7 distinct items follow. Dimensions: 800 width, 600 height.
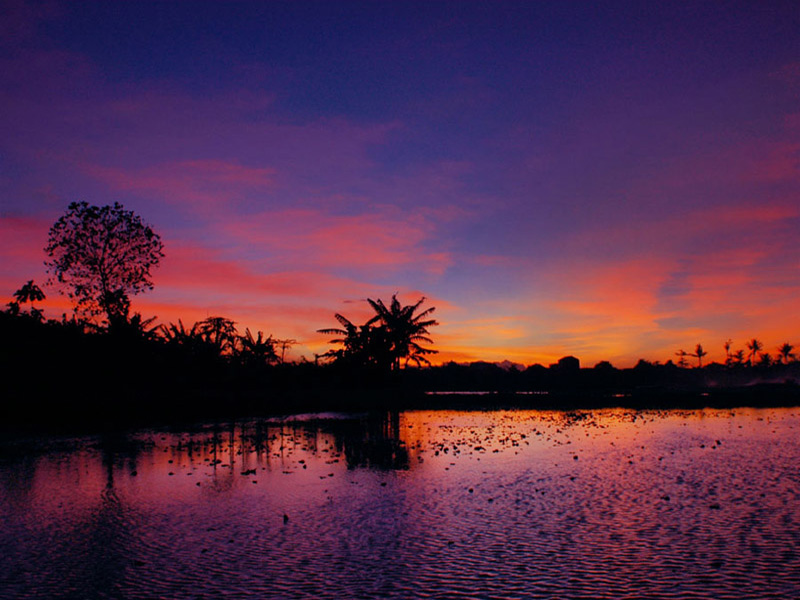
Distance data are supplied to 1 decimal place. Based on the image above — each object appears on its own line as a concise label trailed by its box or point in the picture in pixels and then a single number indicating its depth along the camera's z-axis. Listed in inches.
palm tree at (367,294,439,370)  3142.2
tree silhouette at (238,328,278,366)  2851.9
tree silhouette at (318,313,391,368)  3038.9
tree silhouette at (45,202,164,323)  2272.4
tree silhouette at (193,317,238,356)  2549.2
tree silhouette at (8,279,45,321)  1885.2
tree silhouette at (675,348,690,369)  7454.7
